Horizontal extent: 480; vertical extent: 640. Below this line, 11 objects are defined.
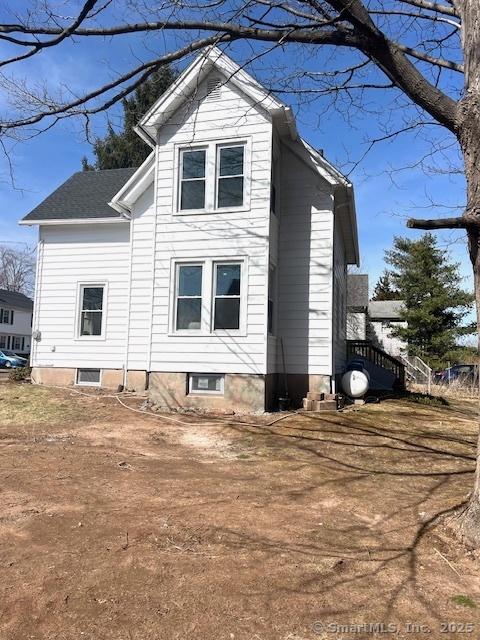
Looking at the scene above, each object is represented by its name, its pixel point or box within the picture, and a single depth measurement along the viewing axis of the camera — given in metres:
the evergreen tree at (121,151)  32.00
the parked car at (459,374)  23.47
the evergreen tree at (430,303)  29.39
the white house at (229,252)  11.59
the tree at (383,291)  59.66
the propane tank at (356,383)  12.82
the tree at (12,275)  65.50
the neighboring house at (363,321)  29.61
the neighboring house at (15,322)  52.41
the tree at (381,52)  4.57
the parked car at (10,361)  36.58
